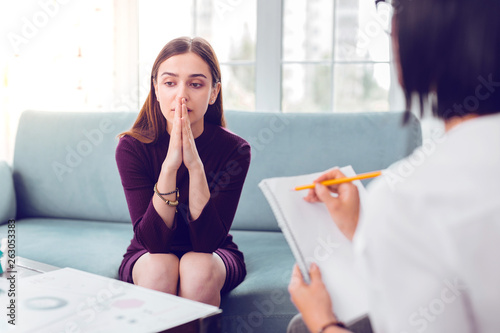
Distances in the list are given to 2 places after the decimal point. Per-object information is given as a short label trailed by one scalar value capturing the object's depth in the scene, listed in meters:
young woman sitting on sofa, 1.44
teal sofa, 1.60
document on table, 0.89
